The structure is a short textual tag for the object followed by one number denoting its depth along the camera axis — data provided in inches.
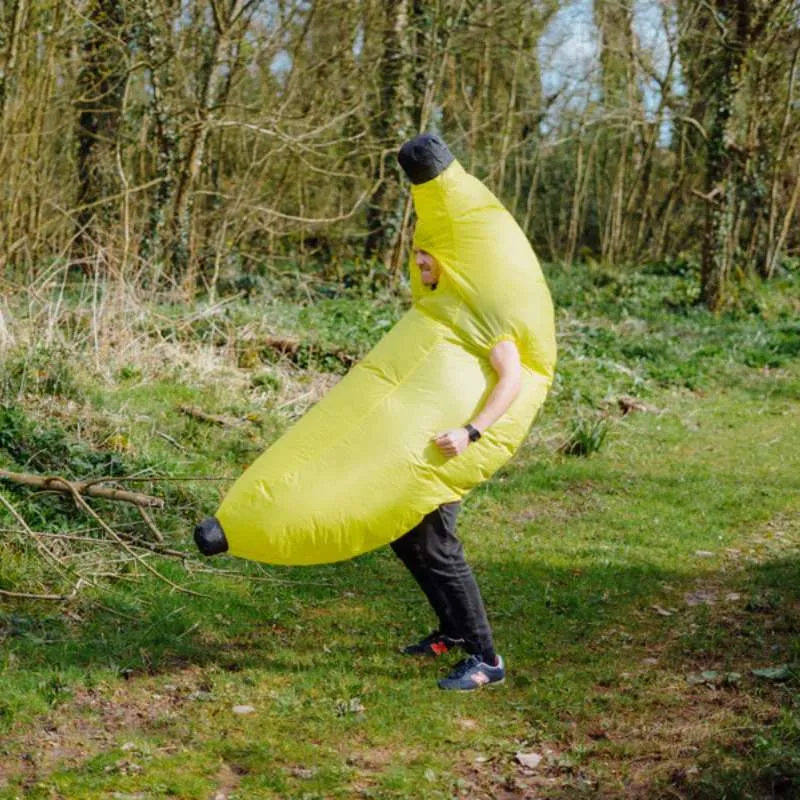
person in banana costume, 178.4
